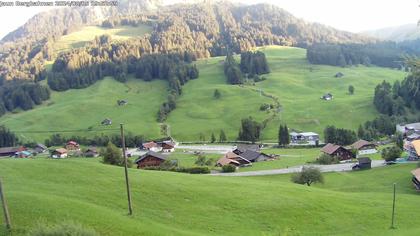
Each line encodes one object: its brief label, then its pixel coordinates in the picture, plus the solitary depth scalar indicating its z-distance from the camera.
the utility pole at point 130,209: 39.53
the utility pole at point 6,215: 31.88
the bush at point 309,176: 70.56
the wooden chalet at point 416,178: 66.91
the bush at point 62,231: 25.03
